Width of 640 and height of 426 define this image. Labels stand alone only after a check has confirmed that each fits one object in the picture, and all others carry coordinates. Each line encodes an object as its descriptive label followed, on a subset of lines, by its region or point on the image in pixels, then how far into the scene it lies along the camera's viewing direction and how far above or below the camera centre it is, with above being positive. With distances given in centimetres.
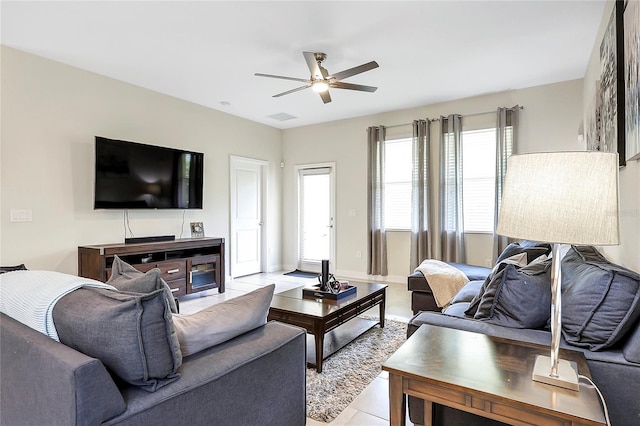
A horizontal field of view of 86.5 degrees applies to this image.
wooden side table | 97 -55
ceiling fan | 312 +131
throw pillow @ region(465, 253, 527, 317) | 183 -48
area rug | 202 -114
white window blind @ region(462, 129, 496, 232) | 478 +46
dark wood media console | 363 -59
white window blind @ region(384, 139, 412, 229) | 545 +44
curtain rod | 474 +137
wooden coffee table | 244 -80
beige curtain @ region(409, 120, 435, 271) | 511 +19
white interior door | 577 -9
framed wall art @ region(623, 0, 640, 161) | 164 +68
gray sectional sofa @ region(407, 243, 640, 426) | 122 -50
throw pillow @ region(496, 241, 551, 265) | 303 -37
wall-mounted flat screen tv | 389 +45
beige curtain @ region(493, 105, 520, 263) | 457 +91
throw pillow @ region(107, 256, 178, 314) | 133 -30
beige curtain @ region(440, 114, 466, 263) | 487 +28
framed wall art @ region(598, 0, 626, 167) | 200 +81
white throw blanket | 111 -29
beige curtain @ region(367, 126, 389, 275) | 555 +12
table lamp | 97 +2
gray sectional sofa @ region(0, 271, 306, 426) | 90 -47
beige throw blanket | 323 -69
